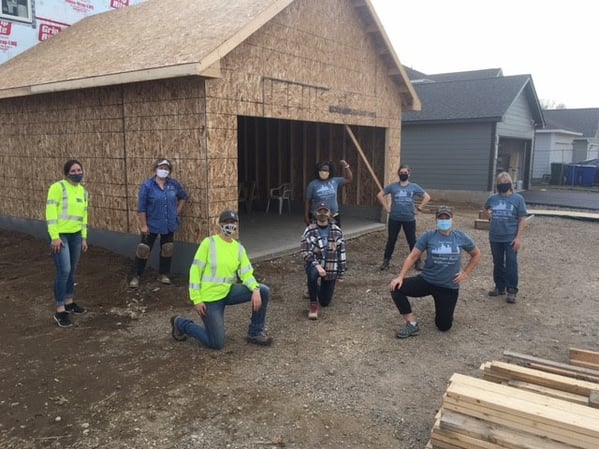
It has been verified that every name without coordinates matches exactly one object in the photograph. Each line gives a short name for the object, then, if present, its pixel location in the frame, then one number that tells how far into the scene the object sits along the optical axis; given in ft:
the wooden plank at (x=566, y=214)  47.38
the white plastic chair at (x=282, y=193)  44.20
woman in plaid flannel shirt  19.33
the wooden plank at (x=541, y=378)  12.05
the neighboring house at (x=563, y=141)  94.00
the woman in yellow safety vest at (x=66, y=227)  17.94
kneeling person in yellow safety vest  15.51
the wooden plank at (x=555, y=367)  13.44
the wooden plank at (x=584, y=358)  14.84
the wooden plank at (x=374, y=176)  33.65
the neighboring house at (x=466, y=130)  60.34
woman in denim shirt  21.83
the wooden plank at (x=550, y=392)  11.59
